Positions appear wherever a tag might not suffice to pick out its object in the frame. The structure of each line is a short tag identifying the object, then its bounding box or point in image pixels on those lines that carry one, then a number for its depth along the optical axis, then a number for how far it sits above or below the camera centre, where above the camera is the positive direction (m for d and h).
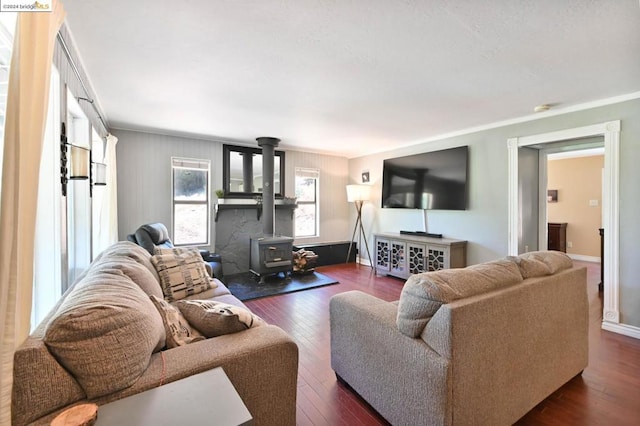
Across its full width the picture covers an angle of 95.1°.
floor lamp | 5.85 +0.32
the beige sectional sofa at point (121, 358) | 0.92 -0.56
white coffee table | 0.83 -0.60
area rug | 4.15 -1.14
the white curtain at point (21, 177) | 0.94 +0.12
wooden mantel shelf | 4.99 +0.08
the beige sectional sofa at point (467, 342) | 1.38 -0.71
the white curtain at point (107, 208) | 3.17 +0.03
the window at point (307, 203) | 6.05 +0.17
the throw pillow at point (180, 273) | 2.53 -0.57
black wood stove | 4.74 -0.51
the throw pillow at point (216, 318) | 1.42 -0.53
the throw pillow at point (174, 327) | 1.37 -0.58
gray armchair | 3.44 -0.36
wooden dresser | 6.57 -0.55
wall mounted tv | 4.40 +0.51
